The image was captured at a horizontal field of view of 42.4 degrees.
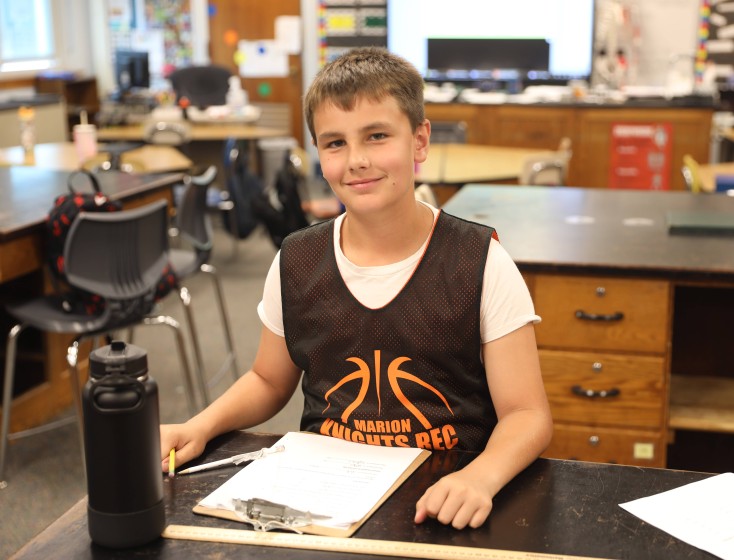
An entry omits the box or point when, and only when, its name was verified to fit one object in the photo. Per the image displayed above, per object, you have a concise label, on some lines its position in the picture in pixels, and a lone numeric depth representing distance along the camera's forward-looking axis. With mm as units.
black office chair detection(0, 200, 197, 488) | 2871
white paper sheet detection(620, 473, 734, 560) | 1107
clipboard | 1119
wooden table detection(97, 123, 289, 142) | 6441
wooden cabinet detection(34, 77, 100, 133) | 8648
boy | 1433
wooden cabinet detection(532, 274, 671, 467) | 2449
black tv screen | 7871
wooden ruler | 1061
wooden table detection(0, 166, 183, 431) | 3152
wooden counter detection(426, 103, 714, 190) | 6828
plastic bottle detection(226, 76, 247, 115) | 7207
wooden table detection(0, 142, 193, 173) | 4637
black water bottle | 1060
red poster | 6844
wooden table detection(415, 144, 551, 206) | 4364
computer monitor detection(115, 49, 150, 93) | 7988
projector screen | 8117
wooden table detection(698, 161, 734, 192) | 4256
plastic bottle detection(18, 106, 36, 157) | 5008
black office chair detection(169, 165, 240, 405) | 3529
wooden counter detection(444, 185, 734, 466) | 2420
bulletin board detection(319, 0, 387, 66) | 8703
